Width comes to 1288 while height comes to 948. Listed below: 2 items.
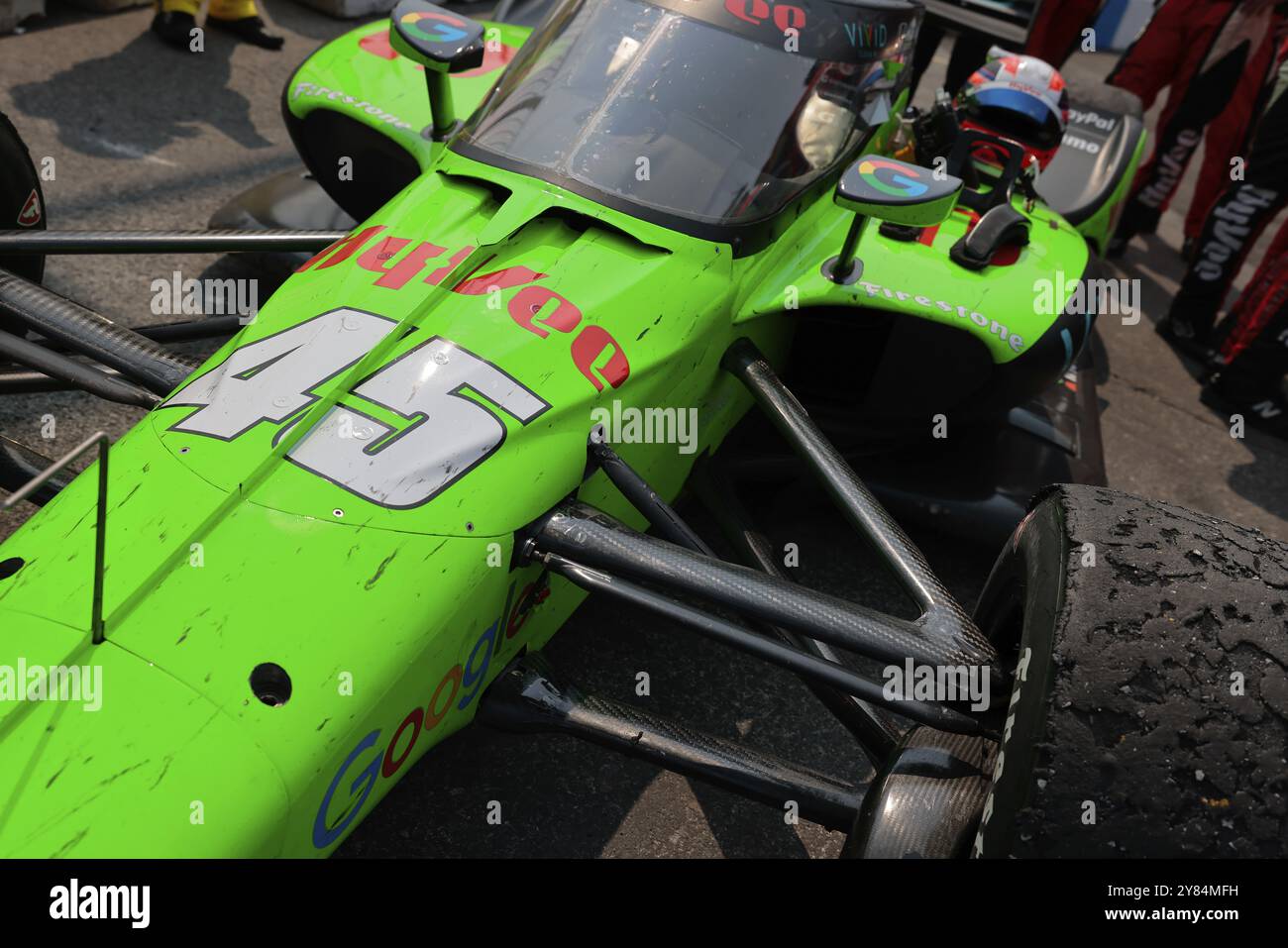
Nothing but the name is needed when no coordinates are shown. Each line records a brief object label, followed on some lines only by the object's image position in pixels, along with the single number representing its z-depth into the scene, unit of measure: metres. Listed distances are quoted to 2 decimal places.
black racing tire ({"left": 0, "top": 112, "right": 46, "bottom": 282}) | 2.89
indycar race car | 1.64
